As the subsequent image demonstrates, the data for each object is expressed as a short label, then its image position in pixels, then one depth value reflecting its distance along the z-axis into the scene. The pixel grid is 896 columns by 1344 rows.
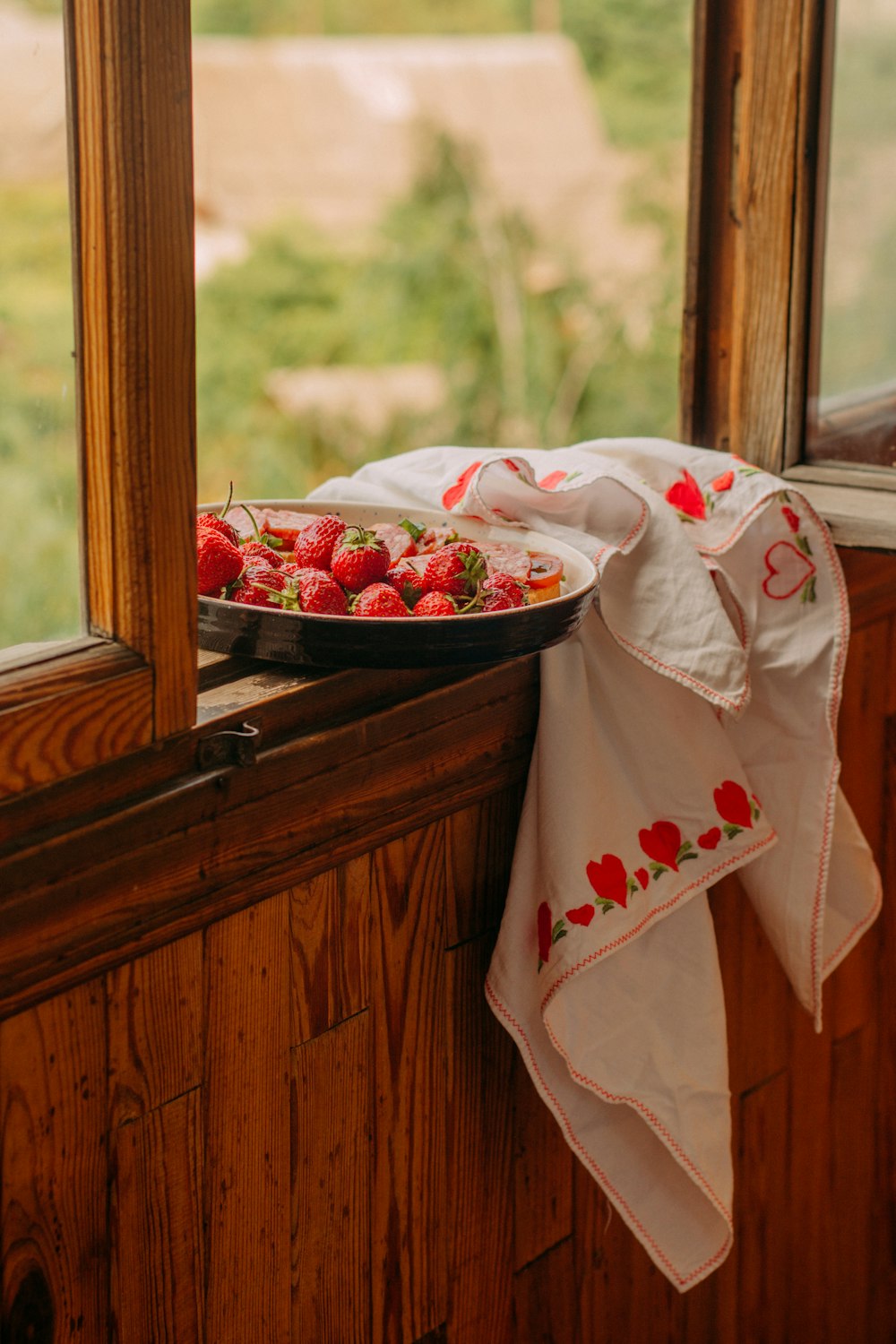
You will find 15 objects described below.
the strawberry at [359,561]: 1.80
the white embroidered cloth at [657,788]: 1.87
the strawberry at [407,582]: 1.80
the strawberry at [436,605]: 1.77
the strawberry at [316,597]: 1.77
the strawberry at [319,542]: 1.83
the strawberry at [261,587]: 1.77
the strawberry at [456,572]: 1.79
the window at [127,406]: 1.59
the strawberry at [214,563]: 1.77
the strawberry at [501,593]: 1.79
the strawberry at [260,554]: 1.82
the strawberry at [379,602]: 1.77
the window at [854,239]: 2.18
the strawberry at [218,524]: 1.81
